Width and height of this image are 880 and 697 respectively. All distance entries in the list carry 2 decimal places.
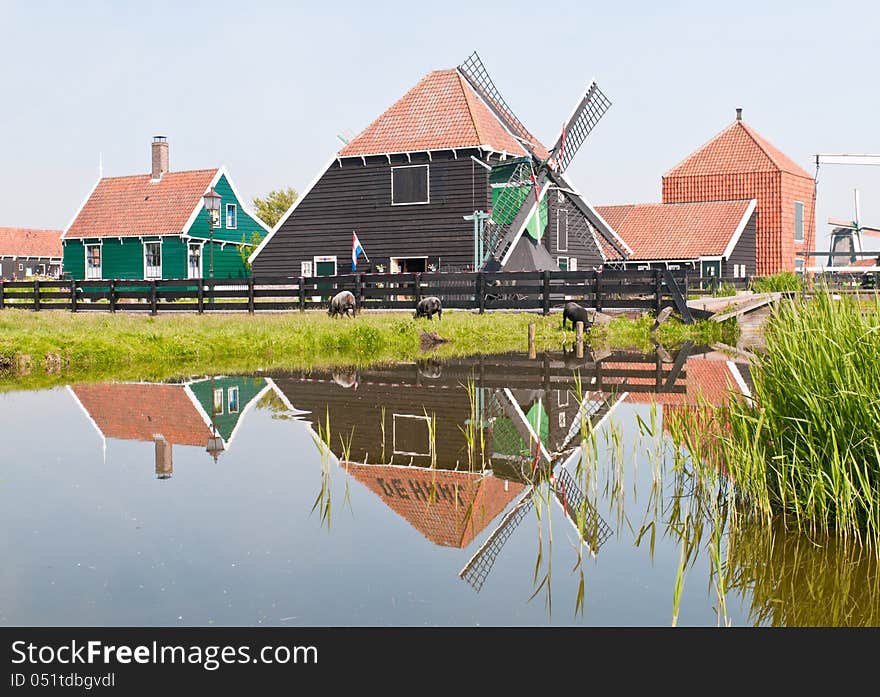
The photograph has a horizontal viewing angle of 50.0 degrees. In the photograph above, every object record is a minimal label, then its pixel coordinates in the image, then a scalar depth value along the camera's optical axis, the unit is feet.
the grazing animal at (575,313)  68.13
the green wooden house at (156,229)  144.36
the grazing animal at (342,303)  78.89
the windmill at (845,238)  202.80
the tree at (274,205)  245.39
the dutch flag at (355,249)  105.60
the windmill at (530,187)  100.37
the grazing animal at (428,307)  77.30
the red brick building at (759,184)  156.15
